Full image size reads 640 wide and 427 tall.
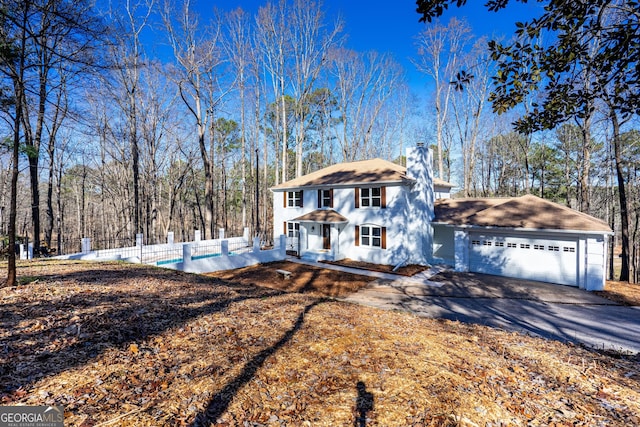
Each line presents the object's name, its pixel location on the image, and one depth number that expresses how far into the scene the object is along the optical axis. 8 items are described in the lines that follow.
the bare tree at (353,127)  25.83
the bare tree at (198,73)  18.95
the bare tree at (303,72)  21.75
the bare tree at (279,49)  21.61
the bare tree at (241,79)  22.23
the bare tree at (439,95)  21.48
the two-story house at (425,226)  10.97
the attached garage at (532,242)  10.38
